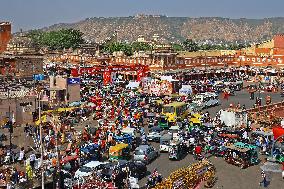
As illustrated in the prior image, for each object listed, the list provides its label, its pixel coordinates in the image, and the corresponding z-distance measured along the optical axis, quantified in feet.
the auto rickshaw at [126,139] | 93.61
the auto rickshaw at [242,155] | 81.97
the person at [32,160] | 76.62
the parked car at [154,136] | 101.55
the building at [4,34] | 186.19
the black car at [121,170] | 69.36
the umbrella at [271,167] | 62.54
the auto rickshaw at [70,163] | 75.56
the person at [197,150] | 87.40
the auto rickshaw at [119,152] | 83.82
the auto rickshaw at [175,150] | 85.87
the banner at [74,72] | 174.56
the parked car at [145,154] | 83.61
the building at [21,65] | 149.79
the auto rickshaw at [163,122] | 113.91
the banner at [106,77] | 179.64
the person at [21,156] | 82.84
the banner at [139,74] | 187.52
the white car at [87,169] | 70.44
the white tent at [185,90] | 163.41
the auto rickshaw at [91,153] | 83.46
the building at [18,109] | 111.55
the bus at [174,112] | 118.42
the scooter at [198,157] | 85.76
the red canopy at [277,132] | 89.86
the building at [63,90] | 138.44
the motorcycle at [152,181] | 69.29
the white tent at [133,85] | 170.91
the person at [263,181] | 72.69
